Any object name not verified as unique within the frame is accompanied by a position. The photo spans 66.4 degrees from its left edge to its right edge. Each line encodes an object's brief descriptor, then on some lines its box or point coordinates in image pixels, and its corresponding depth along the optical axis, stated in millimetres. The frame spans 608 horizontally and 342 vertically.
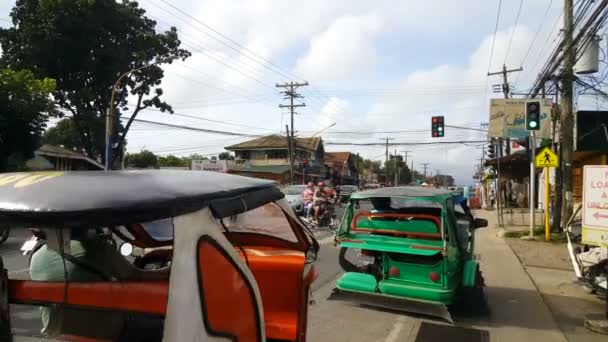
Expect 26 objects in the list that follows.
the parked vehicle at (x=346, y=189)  35344
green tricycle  5828
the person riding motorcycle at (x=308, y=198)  16909
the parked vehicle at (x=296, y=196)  19738
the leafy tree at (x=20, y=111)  15781
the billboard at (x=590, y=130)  15508
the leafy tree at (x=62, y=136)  51906
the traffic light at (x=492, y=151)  33031
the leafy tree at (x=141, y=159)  57034
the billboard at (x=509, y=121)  16500
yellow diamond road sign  13039
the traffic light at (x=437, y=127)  26688
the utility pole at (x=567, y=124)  13805
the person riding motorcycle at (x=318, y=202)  16578
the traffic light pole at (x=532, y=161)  13724
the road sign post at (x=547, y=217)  13320
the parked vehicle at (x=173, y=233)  1779
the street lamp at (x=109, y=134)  20377
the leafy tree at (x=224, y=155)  74562
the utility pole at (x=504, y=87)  33812
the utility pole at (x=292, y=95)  40062
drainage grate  5168
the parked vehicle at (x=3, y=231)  2033
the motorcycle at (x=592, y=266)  6258
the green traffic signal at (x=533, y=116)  13070
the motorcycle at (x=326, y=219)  16547
